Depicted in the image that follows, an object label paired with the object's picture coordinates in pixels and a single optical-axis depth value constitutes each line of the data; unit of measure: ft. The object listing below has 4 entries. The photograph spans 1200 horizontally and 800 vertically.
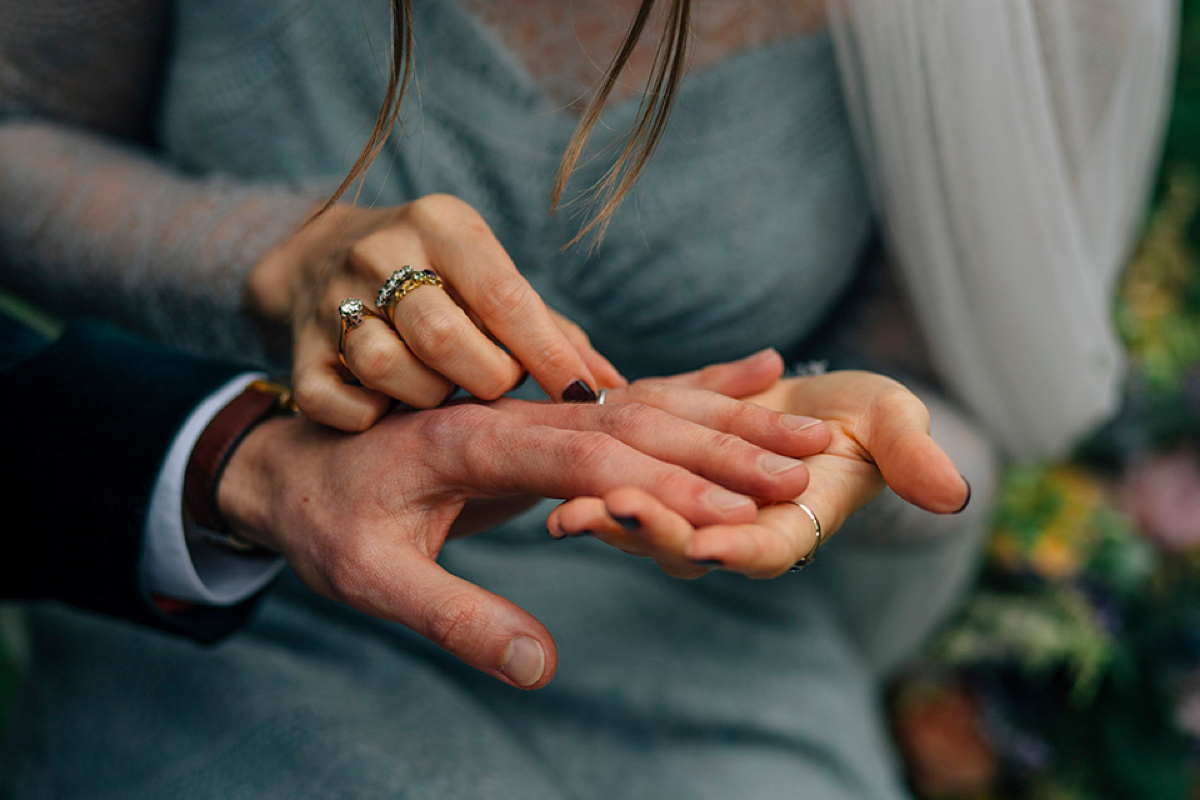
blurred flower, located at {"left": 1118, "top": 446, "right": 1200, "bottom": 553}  3.06
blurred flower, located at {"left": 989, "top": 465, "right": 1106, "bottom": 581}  2.98
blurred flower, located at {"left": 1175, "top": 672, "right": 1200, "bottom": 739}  2.91
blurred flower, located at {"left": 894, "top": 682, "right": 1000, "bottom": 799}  3.37
